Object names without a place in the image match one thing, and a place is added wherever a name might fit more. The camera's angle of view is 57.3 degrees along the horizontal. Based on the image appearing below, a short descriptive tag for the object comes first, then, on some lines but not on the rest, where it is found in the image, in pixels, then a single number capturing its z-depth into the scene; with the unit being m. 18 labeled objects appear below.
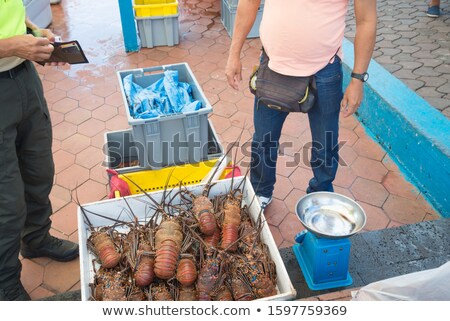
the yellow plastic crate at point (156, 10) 6.10
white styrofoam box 2.18
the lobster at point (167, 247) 2.22
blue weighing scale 2.57
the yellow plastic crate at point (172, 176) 3.26
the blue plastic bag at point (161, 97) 3.32
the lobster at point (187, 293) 2.19
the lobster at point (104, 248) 2.30
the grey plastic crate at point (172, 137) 3.17
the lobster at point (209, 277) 2.16
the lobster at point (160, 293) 2.18
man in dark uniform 2.40
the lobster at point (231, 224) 2.38
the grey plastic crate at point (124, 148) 3.56
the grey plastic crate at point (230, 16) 6.42
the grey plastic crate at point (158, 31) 6.34
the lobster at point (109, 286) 2.12
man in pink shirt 2.54
